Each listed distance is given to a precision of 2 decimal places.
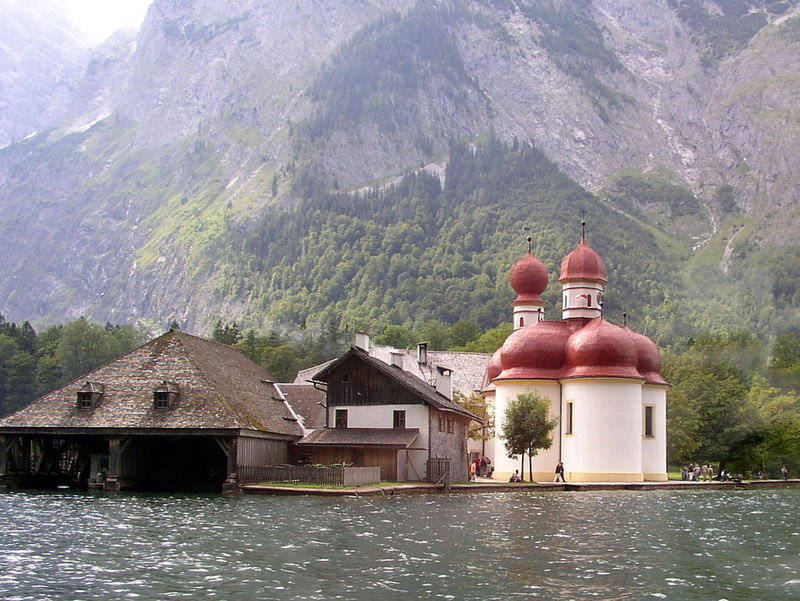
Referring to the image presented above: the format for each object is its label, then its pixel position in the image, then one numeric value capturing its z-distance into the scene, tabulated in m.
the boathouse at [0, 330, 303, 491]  57.09
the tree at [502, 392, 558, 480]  73.25
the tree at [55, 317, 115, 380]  154.38
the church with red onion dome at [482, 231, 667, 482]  76.44
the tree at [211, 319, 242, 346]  180.25
